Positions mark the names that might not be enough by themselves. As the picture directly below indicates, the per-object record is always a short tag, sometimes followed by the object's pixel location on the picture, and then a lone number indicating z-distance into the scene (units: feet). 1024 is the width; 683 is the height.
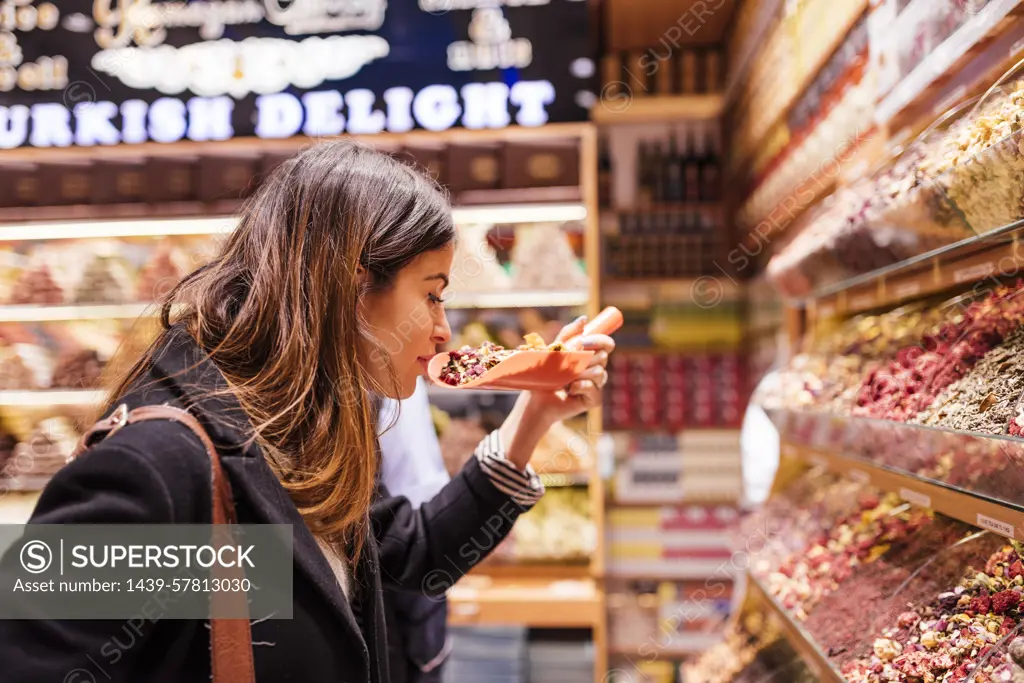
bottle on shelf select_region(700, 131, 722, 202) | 14.34
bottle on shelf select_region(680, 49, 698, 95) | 14.44
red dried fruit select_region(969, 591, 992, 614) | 3.79
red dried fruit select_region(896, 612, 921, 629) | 4.24
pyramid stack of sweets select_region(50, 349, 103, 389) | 11.98
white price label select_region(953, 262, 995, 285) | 4.15
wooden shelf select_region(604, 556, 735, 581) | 13.99
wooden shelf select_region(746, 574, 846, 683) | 4.63
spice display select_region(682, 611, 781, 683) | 7.24
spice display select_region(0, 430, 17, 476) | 11.99
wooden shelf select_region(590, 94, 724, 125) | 14.05
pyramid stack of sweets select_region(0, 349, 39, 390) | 11.97
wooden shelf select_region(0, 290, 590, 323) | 12.15
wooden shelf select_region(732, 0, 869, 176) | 7.55
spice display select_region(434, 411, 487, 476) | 11.79
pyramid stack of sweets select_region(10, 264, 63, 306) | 12.20
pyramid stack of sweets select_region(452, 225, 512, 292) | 12.09
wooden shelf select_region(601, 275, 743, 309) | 14.35
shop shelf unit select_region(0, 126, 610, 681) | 11.80
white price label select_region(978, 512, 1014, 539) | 3.36
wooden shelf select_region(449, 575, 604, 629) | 11.19
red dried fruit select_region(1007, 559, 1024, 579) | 3.70
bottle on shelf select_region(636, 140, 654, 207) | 14.52
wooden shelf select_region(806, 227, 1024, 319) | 4.03
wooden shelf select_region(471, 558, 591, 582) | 12.05
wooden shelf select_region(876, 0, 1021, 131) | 4.16
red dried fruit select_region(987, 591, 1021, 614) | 3.62
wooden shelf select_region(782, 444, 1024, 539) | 3.40
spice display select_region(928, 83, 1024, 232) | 3.40
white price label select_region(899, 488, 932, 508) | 4.33
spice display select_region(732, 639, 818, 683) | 6.11
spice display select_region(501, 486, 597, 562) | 11.90
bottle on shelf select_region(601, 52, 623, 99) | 14.88
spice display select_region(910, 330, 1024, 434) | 3.47
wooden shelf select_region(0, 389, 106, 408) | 11.97
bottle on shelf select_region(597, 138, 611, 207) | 14.76
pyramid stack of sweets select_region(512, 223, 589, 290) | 12.01
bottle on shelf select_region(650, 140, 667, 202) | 14.46
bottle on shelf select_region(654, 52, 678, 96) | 14.65
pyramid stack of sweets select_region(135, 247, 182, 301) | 12.05
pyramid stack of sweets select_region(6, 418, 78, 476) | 12.00
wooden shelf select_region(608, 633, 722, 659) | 13.97
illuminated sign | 12.42
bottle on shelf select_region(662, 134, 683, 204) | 14.42
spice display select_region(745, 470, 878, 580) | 6.44
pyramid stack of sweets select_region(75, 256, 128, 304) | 12.21
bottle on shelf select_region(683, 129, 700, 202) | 14.38
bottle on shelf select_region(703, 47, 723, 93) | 14.26
